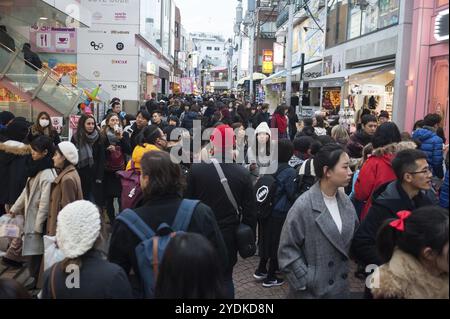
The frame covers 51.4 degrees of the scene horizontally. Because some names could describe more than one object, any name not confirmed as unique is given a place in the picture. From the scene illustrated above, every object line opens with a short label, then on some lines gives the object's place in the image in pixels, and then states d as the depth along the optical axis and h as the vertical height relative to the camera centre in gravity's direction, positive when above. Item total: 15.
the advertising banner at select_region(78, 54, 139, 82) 21.33 +1.62
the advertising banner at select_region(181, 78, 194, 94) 41.34 +1.74
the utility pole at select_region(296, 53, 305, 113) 18.19 +0.93
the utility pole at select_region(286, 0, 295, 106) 20.69 +2.38
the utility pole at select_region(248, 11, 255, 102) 40.45 +2.86
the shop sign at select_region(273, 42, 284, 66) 40.19 +4.75
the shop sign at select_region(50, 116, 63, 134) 10.84 -0.49
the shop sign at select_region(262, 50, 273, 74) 41.38 +4.01
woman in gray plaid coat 3.22 -0.95
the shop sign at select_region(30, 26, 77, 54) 19.36 +2.60
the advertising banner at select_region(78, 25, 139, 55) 21.20 +2.87
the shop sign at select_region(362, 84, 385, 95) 13.65 +0.62
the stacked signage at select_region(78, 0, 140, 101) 21.25 +2.51
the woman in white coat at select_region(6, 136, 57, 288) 5.05 -1.04
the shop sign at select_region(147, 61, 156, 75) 25.95 +2.09
